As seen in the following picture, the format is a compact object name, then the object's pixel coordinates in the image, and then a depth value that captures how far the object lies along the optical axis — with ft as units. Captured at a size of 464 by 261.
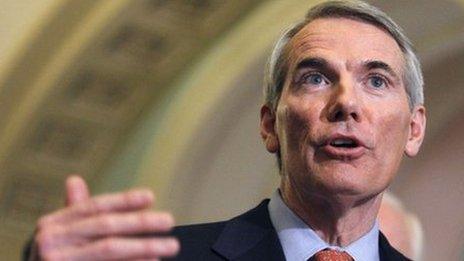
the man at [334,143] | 6.24
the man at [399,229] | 8.13
